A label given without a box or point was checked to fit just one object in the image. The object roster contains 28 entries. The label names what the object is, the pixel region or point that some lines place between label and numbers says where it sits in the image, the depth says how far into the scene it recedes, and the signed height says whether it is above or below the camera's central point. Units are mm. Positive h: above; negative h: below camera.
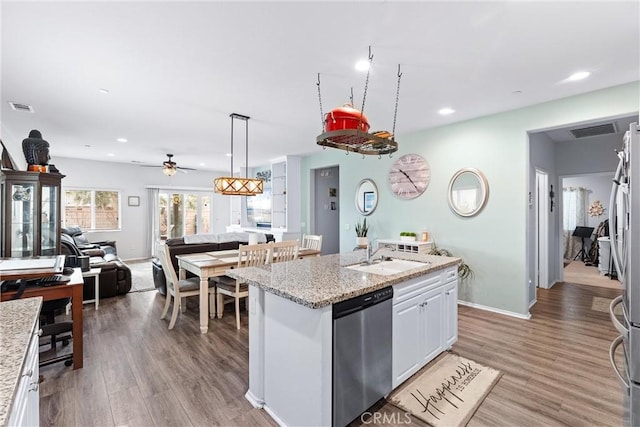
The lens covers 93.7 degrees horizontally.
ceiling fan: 6094 +943
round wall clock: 4680 +613
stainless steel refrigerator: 1586 -310
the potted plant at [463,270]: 4195 -799
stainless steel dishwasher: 1735 -864
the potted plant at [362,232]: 5273 -338
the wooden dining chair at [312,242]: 4781 -463
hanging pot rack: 2012 +534
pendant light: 3947 +382
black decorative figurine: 3535 +769
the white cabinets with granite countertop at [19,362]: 857 -497
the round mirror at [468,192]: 4047 +304
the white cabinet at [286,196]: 6879 +419
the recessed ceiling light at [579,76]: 2787 +1305
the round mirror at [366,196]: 5426 +323
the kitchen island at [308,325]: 1688 -731
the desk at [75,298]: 2512 -714
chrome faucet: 2719 -352
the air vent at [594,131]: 4328 +1268
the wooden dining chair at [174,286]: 3434 -865
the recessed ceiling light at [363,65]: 2506 +1276
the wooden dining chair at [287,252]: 3816 -492
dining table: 3396 -634
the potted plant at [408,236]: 4608 -352
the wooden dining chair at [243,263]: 3463 -586
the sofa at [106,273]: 4395 -943
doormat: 2004 -1331
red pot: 2047 +650
